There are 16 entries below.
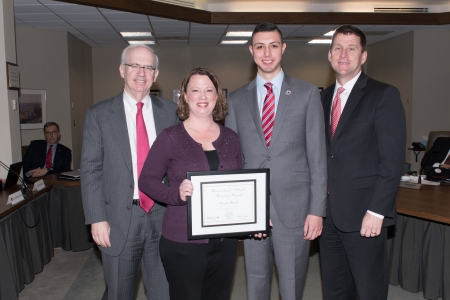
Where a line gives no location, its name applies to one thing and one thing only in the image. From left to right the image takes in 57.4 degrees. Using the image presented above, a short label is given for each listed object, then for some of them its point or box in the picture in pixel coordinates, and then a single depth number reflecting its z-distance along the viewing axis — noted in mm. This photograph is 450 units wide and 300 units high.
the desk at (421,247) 3299
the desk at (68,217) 4801
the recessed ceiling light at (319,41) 10922
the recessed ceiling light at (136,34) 9422
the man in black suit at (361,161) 2186
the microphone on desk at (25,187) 4004
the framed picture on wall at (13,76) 5063
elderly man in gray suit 2156
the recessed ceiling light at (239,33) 9520
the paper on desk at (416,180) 4211
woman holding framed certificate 1958
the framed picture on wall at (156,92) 11768
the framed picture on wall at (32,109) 8289
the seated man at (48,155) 5887
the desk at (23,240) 3188
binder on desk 4961
